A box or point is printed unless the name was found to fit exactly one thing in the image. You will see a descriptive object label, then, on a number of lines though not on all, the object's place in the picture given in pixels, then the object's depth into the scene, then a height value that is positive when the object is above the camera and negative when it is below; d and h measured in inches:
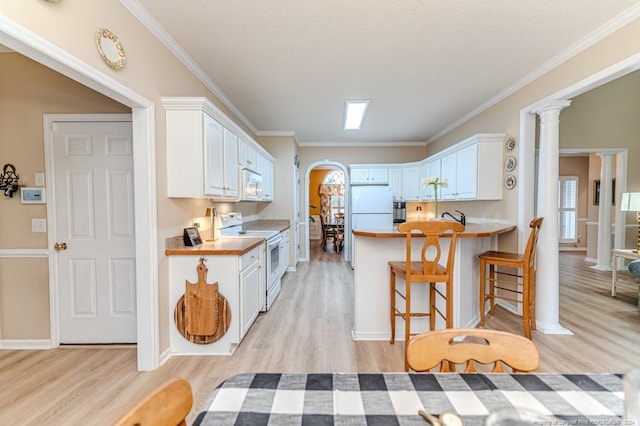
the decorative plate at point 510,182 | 144.3 +11.3
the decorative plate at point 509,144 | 143.9 +30.0
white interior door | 104.6 -4.5
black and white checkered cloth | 28.0 -20.5
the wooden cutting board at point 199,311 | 100.9 -36.8
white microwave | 147.3 +10.0
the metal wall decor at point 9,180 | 101.2 +8.4
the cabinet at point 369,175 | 252.1 +25.1
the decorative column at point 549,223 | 121.0 -7.9
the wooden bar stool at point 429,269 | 91.7 -21.9
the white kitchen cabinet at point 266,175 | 184.1 +20.0
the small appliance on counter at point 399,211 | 253.3 -6.0
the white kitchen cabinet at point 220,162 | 106.6 +17.3
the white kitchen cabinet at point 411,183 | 241.6 +18.0
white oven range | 143.3 -21.2
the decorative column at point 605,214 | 219.9 -7.5
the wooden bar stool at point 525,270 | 112.8 -27.3
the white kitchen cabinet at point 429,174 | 206.3 +22.8
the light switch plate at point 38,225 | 103.7 -7.3
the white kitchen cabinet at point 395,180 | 253.1 +20.8
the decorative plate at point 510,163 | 143.8 +20.4
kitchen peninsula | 113.0 -32.7
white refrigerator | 240.8 -2.3
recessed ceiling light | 163.0 +56.1
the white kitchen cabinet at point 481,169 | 152.3 +18.9
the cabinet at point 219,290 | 101.8 -30.1
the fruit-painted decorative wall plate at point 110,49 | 72.1 +40.0
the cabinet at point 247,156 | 144.3 +25.8
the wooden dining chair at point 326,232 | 333.4 -32.6
